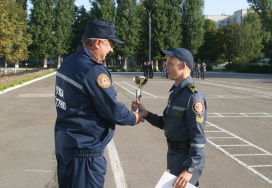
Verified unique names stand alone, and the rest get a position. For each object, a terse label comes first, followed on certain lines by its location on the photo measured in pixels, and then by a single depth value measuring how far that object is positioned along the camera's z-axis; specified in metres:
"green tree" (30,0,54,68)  61.66
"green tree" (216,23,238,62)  73.75
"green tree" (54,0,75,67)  63.19
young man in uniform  2.85
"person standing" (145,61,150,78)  35.13
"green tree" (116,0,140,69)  63.91
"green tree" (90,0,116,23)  62.38
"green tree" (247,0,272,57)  70.00
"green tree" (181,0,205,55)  65.06
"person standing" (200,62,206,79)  35.08
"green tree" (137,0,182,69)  63.28
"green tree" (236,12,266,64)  60.59
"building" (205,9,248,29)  114.12
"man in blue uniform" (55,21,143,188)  2.65
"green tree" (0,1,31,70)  23.90
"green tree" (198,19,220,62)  78.69
